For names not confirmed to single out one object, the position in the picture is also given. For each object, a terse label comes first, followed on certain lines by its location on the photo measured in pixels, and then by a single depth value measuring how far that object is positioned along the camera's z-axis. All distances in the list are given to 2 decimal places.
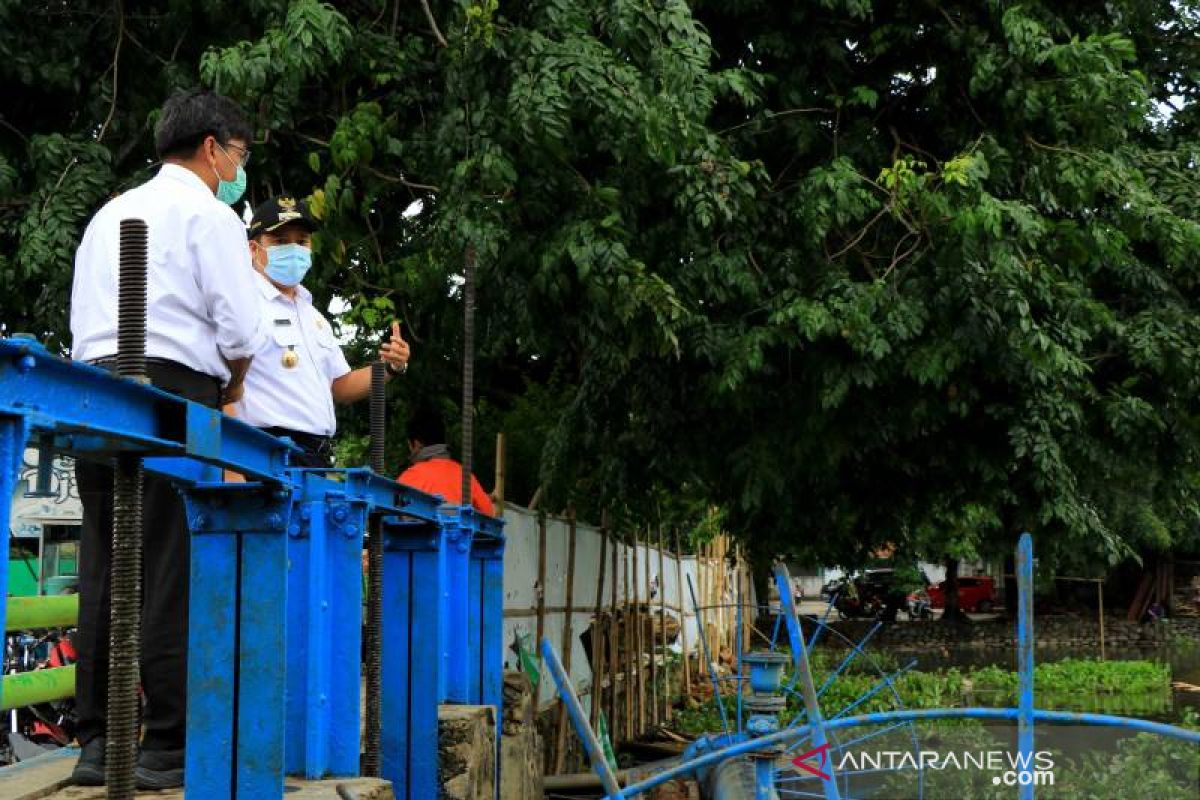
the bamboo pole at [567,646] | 12.16
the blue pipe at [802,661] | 4.41
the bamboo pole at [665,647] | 17.23
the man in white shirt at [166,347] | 3.74
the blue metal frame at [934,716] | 3.92
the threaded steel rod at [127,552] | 2.96
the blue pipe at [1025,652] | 3.86
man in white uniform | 5.02
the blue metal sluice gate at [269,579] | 2.75
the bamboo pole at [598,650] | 13.28
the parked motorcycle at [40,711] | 8.88
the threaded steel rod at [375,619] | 5.04
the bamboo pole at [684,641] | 19.19
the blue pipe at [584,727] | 4.26
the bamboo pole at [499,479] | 10.06
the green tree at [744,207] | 8.16
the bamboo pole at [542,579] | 11.64
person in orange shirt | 7.95
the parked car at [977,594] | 47.91
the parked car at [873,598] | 43.41
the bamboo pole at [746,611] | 27.67
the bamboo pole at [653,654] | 16.42
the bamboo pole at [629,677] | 14.83
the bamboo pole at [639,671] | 15.55
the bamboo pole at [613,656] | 13.91
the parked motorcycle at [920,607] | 45.19
